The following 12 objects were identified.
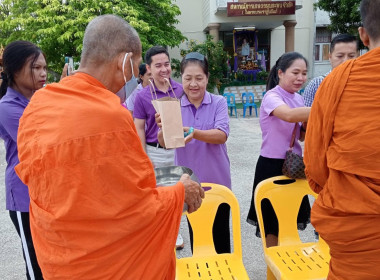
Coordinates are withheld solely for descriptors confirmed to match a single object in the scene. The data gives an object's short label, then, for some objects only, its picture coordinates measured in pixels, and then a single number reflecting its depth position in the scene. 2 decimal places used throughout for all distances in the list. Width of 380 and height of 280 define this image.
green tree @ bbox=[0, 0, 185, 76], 11.39
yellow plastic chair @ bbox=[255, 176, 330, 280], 1.90
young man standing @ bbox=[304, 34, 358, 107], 2.48
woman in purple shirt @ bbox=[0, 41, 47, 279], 1.88
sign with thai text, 14.08
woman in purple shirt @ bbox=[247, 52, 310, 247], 2.31
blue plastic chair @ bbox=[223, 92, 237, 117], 11.22
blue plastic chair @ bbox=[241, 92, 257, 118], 11.34
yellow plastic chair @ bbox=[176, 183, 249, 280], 1.95
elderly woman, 2.29
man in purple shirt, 2.80
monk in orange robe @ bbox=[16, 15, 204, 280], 1.10
